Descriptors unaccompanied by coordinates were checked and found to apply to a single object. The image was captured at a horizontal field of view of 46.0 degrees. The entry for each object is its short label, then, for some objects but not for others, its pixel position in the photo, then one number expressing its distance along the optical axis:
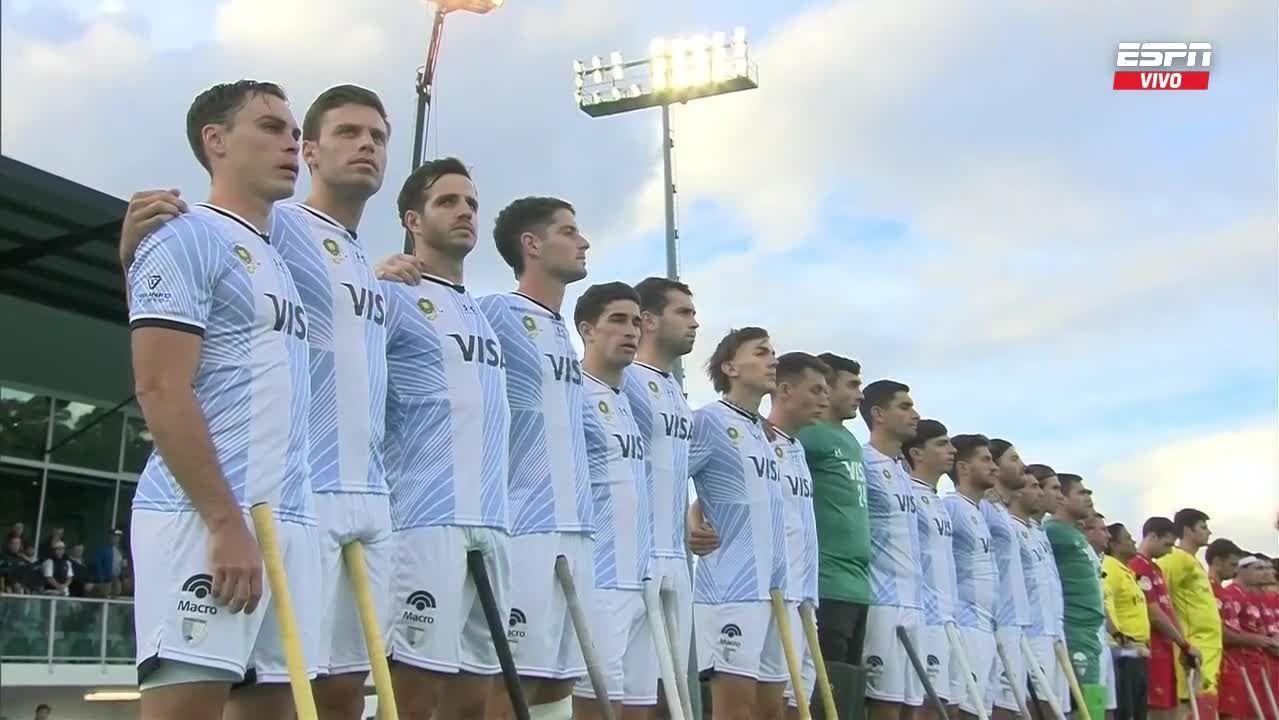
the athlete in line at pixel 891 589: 8.91
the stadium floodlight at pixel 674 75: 21.20
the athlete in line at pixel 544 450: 5.70
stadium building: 16.41
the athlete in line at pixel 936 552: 9.50
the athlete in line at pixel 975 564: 10.34
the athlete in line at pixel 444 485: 5.10
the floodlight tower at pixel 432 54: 17.03
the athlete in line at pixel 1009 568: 10.91
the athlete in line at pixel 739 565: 7.59
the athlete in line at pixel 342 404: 4.49
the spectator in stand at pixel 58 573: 18.23
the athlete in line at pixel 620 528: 6.58
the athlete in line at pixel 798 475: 7.96
